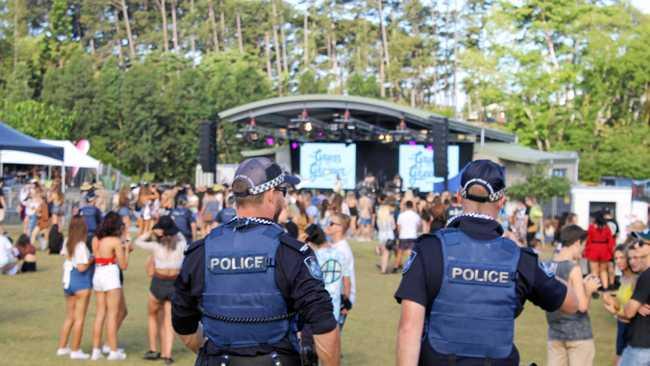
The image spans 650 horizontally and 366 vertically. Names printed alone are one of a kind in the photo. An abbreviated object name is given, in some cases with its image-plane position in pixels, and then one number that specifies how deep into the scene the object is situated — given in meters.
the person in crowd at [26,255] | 17.78
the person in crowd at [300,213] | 14.33
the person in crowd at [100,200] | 16.52
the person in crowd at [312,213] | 21.25
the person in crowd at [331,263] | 8.02
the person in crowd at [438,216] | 18.25
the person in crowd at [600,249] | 15.93
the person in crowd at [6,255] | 9.70
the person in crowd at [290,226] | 11.59
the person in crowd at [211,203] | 21.02
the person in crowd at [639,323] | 5.73
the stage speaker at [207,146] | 28.92
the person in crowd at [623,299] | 6.03
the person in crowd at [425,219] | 21.38
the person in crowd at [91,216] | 15.29
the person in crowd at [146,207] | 23.36
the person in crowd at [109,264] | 9.50
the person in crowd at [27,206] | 22.89
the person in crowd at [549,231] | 27.61
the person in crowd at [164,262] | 9.34
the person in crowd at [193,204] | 22.22
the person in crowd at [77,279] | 9.64
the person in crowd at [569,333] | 6.73
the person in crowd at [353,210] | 29.48
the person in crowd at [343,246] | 8.34
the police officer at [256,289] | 3.69
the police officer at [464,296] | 3.68
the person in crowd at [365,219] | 28.97
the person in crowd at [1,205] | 18.47
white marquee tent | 34.03
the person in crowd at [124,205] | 19.83
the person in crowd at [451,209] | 19.84
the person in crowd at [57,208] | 22.39
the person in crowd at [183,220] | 14.29
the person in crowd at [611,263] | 16.30
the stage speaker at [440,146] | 25.75
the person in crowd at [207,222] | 17.58
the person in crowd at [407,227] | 19.20
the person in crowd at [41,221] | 22.31
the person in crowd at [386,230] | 19.95
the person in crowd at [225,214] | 13.05
